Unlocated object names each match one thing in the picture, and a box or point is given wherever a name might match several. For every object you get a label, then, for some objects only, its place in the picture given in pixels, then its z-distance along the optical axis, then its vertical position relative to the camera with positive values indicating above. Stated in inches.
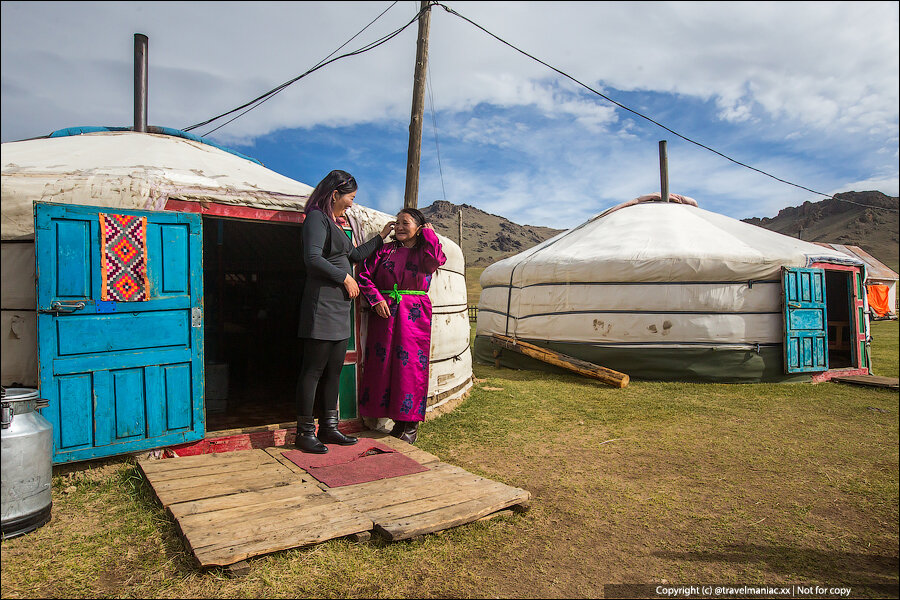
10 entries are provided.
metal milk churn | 69.7 -19.9
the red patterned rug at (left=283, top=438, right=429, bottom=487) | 93.7 -29.6
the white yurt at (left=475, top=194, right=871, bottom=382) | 225.5 +1.0
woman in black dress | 104.0 +1.4
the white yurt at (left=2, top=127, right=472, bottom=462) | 93.8 +6.4
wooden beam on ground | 219.3 -25.1
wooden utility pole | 190.4 +71.3
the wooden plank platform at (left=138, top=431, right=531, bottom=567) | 68.9 -29.5
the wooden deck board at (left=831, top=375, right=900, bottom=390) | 210.6 -32.9
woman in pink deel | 125.3 -3.8
